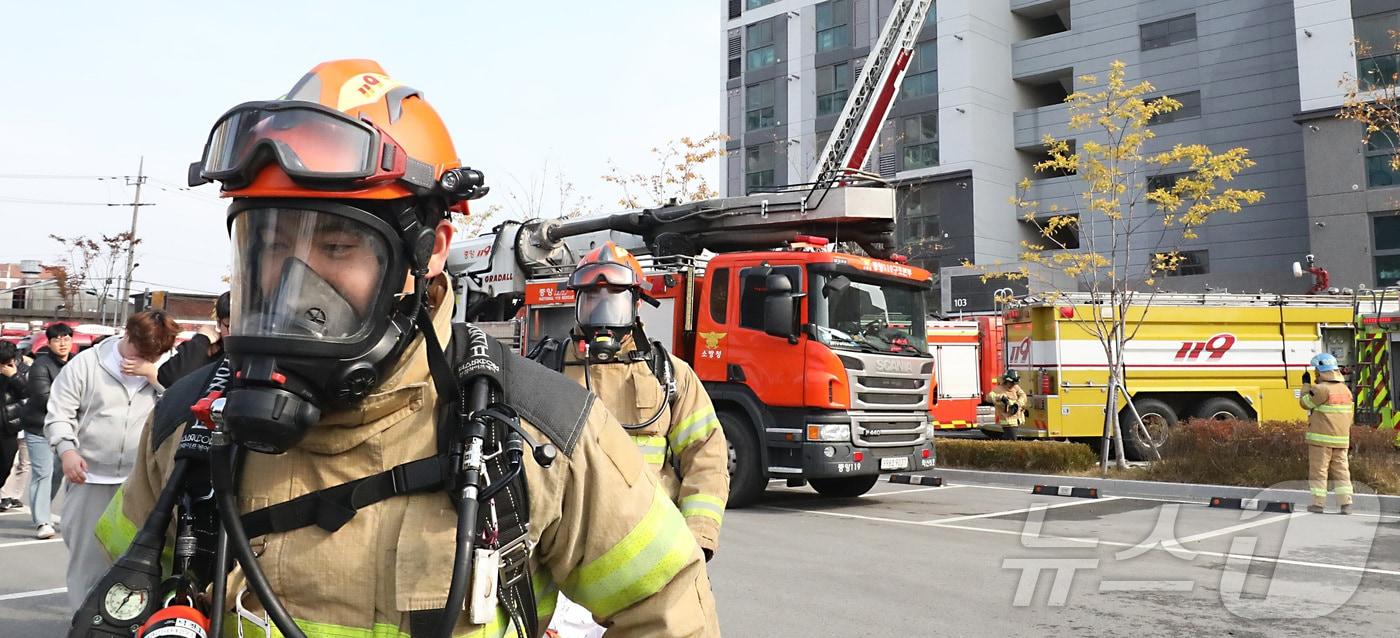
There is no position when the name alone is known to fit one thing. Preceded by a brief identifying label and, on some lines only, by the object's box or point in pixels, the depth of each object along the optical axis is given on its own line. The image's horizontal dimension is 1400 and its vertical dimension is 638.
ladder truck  9.97
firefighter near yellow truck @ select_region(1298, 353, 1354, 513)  10.32
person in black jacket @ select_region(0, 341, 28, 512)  8.59
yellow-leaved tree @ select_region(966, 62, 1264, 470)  14.02
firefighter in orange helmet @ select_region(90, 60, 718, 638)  1.57
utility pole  46.91
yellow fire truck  16.30
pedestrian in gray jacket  4.93
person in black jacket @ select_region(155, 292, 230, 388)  5.44
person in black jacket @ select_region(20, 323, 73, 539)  8.83
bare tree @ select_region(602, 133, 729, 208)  28.28
